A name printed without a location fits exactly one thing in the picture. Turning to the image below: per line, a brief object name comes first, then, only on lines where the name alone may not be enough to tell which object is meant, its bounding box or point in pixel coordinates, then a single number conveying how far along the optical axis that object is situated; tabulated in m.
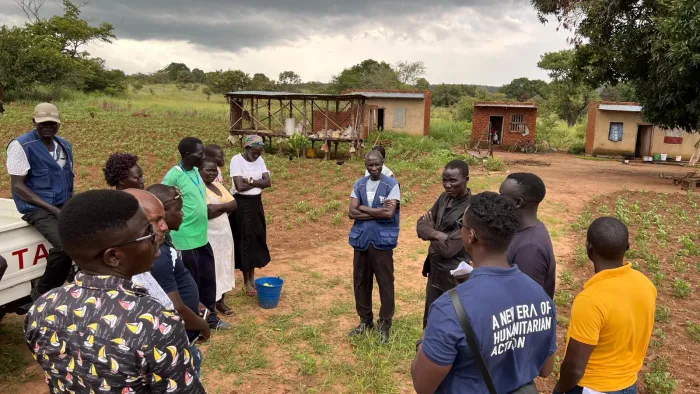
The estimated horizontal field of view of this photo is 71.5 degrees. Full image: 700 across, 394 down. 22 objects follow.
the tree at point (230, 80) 44.94
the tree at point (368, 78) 45.72
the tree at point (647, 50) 10.92
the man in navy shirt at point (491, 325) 1.68
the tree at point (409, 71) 55.06
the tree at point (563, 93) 33.75
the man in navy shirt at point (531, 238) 2.59
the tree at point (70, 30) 39.97
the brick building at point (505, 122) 25.14
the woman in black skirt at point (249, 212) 5.22
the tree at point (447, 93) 57.97
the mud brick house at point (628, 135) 22.81
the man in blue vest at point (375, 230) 4.25
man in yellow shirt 2.20
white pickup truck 3.54
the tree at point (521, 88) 63.65
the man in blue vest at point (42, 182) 3.73
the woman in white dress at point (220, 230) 4.52
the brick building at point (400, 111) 25.39
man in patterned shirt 1.40
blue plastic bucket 5.13
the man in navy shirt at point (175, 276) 2.43
